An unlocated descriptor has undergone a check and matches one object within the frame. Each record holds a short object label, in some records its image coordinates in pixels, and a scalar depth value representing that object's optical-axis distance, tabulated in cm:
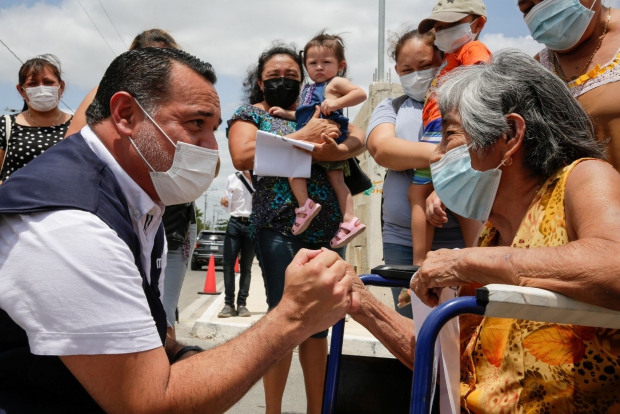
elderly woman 153
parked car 2206
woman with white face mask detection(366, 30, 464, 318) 316
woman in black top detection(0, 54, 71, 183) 372
